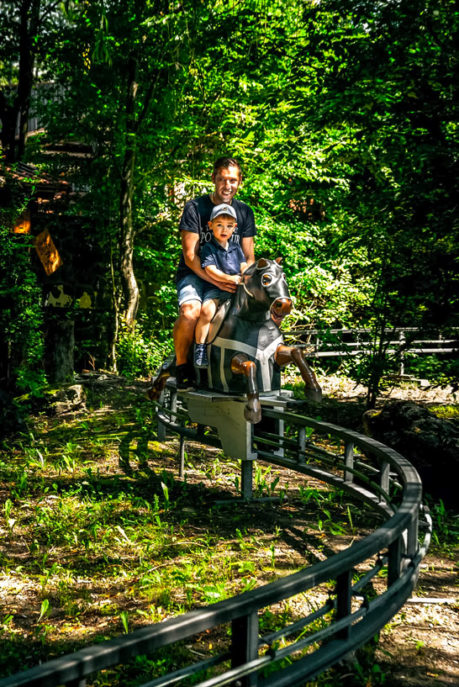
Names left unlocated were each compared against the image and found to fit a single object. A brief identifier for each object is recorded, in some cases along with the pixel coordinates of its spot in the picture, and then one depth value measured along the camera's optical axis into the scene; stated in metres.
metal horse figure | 4.34
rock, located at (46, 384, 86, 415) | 9.58
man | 4.93
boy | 4.79
